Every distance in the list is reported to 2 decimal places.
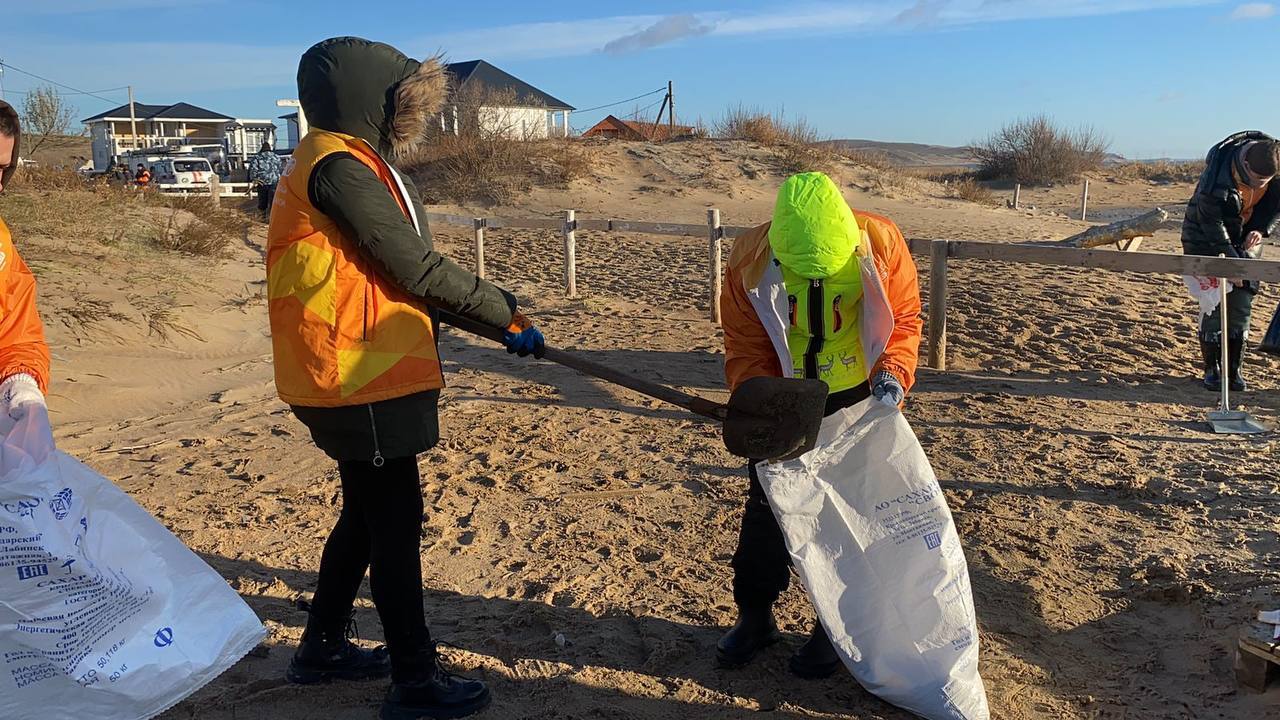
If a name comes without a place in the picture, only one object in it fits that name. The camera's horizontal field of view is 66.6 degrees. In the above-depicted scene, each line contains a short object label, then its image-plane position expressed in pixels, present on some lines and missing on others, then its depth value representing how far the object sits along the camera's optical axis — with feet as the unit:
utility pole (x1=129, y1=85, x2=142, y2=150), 152.97
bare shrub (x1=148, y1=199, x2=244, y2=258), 34.99
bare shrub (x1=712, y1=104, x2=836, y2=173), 79.30
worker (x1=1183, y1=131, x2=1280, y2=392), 20.25
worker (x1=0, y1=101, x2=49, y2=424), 7.25
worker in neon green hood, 8.59
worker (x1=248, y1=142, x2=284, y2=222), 53.21
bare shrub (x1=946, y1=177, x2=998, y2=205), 79.00
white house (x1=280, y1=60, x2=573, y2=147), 76.18
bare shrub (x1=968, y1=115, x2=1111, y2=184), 111.04
